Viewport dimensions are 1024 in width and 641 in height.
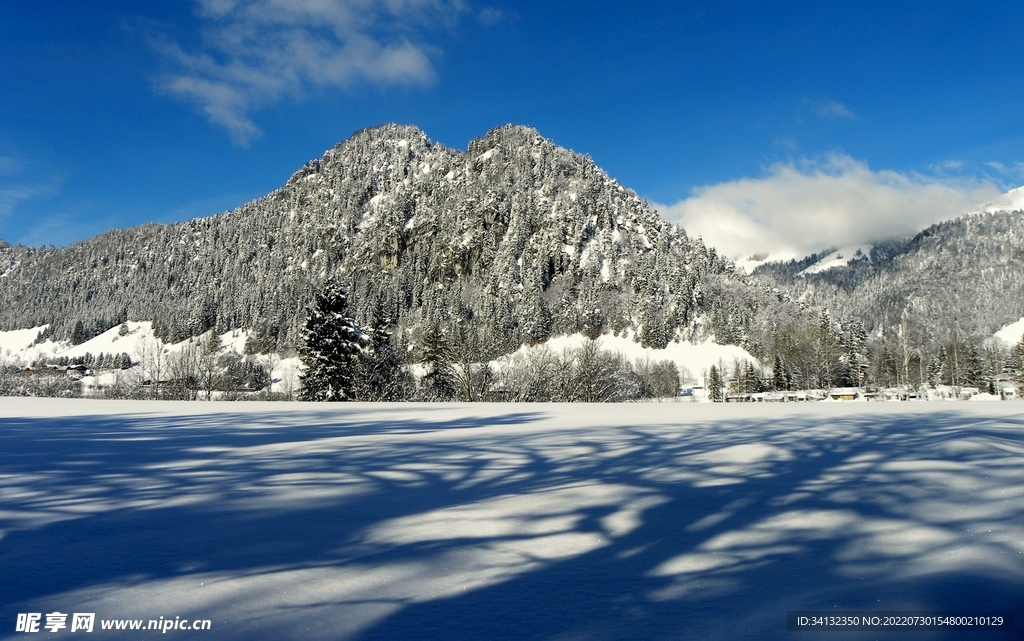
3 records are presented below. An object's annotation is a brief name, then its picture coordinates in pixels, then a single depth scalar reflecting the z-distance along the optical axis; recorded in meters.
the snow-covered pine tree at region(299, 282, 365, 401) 35.75
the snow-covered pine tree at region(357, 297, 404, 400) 40.88
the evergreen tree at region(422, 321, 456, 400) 44.28
